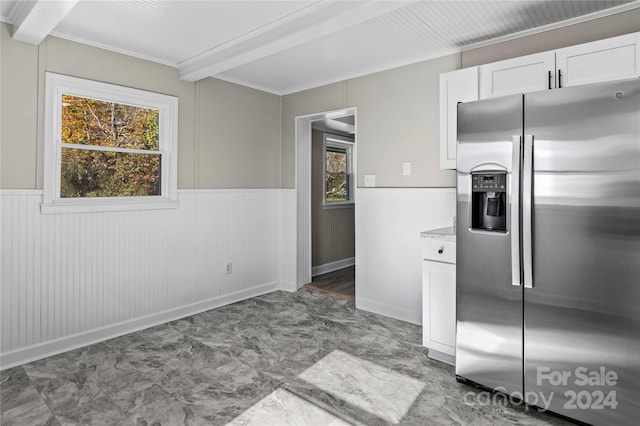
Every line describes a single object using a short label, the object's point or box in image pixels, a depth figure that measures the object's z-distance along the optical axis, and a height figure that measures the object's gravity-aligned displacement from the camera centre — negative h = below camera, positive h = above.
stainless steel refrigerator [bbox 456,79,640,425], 1.79 -0.19
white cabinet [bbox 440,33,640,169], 2.20 +0.96
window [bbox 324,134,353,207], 5.74 +0.69
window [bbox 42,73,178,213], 2.86 +0.57
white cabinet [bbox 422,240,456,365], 2.57 -0.63
